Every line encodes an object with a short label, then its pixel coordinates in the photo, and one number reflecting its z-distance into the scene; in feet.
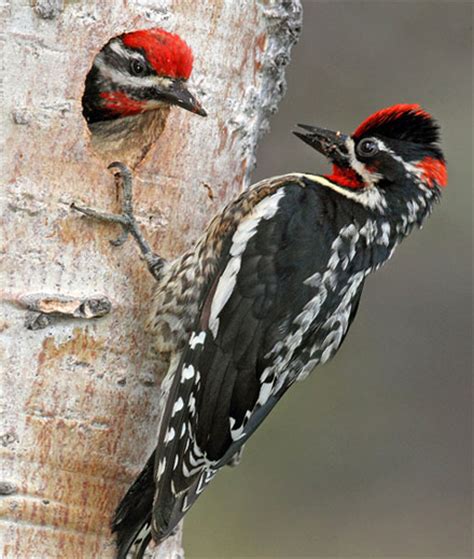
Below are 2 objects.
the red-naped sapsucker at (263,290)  21.20
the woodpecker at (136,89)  22.04
